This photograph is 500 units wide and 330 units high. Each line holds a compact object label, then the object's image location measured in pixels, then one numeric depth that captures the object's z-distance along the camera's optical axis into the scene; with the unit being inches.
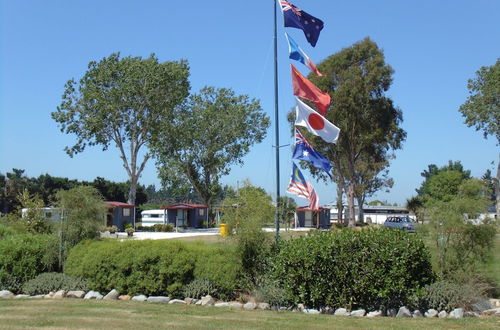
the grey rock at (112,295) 421.9
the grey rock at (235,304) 396.2
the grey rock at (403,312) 369.1
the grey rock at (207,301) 402.2
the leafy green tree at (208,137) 1989.4
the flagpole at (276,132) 462.3
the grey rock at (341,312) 372.5
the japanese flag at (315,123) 509.7
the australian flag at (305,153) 518.9
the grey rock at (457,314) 363.1
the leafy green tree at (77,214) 490.6
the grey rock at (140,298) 414.6
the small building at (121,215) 1632.6
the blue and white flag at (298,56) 519.5
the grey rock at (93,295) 422.2
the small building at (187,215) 1887.1
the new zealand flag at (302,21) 521.0
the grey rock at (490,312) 373.7
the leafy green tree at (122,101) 1737.2
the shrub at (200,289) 418.9
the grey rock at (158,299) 409.4
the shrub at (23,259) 460.6
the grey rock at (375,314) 368.2
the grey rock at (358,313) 371.6
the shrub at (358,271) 379.9
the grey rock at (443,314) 369.9
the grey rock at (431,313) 372.5
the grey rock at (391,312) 378.0
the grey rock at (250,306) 391.6
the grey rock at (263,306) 393.7
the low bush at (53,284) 443.8
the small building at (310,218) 2170.3
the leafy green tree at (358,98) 1649.9
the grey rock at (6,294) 429.7
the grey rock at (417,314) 371.6
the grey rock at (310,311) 380.7
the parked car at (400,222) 1654.8
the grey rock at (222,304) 398.4
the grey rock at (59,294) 421.9
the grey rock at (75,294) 425.1
